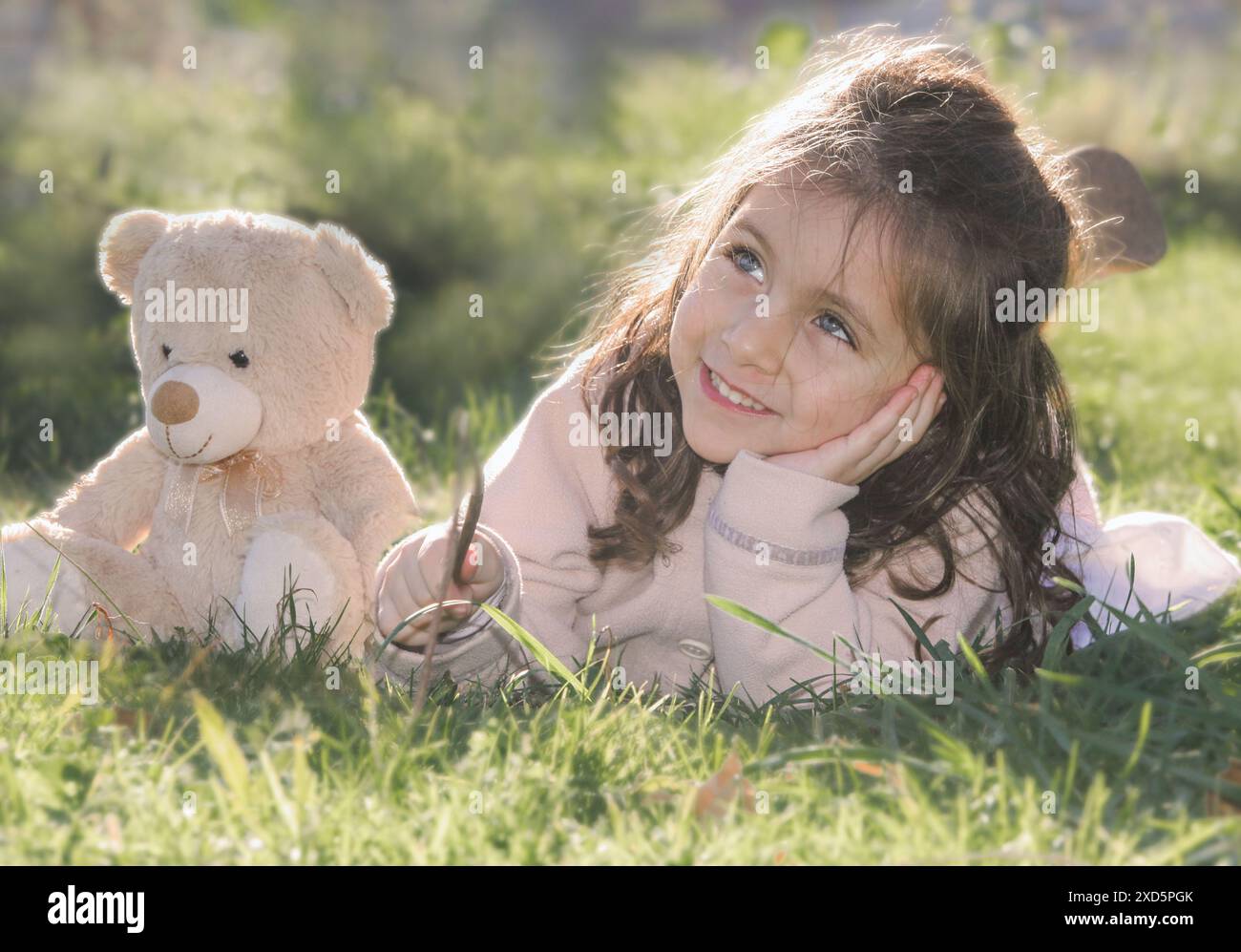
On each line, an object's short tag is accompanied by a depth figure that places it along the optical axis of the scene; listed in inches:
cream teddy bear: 93.4
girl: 93.0
